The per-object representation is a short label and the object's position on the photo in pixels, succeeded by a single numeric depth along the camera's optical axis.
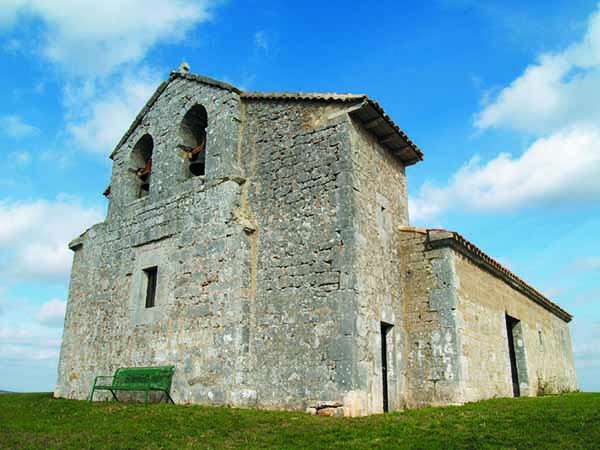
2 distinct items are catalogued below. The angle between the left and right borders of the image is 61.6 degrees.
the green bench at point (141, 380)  10.77
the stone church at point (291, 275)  9.30
